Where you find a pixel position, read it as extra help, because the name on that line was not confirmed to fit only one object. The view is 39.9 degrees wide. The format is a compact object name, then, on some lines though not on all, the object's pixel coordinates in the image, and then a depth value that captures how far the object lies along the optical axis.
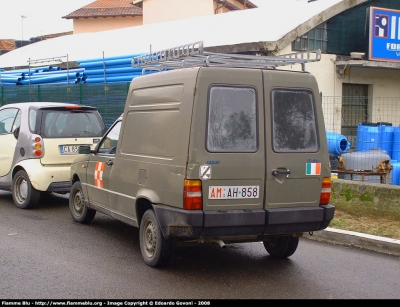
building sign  15.70
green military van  5.45
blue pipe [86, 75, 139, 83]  15.84
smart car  9.21
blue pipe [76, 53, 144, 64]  16.45
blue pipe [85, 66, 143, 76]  15.98
